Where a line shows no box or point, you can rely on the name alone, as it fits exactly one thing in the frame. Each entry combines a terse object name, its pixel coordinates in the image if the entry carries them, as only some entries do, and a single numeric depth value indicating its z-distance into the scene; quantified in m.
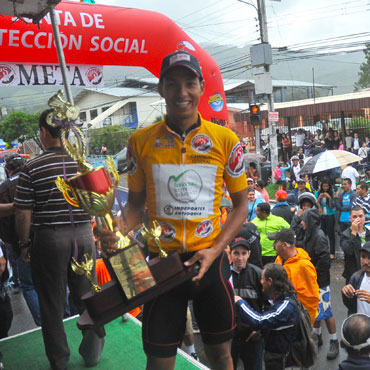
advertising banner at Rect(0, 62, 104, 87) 5.60
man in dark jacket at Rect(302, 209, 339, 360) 5.27
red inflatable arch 5.44
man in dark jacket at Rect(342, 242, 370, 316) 4.20
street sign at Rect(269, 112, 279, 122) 15.43
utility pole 15.84
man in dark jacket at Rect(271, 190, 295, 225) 7.42
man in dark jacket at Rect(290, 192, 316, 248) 6.19
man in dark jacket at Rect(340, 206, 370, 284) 5.62
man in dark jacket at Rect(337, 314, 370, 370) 2.89
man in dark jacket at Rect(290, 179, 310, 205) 8.97
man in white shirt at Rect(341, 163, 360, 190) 10.43
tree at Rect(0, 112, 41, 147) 42.75
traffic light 15.18
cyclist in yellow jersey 2.10
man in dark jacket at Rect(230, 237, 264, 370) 3.99
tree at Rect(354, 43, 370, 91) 76.14
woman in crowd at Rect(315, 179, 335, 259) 8.48
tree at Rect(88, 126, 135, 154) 28.94
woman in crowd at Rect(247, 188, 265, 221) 7.32
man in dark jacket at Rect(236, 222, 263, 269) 5.40
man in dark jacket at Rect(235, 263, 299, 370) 3.71
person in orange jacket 4.60
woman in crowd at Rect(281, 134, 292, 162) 20.80
